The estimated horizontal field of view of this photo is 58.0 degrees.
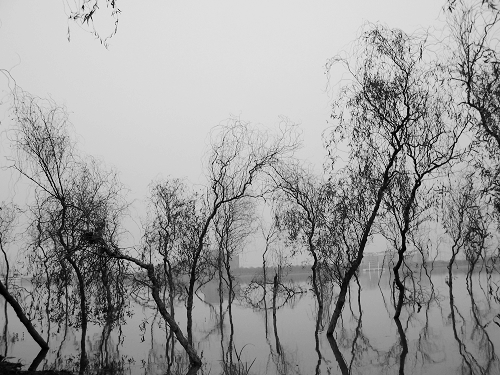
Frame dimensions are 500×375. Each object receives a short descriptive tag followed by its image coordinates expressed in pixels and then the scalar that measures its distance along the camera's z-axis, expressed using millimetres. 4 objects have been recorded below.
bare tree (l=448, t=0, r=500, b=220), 15040
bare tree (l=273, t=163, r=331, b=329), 28625
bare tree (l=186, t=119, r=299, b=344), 21000
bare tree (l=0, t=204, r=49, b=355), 16969
